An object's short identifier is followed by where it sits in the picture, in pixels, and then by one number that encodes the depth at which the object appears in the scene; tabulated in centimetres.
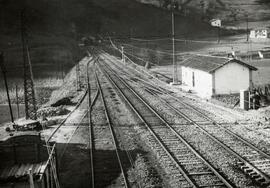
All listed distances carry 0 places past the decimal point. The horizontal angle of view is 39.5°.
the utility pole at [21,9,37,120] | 2630
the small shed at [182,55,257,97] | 3023
